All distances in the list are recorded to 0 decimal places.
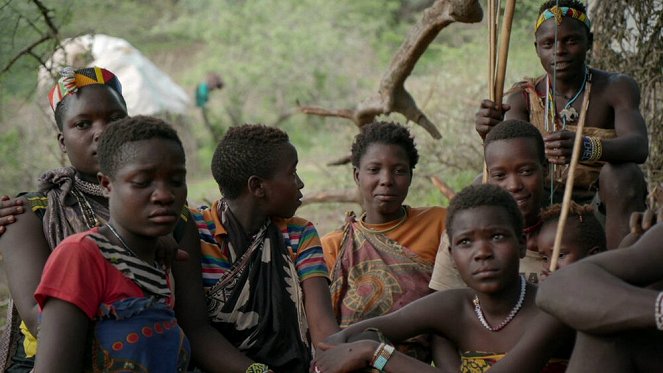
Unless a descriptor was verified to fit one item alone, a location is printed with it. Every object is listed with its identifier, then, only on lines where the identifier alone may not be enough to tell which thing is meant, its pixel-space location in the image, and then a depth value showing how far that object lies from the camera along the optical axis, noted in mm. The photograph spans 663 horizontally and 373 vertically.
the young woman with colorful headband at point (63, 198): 3168
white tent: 16344
